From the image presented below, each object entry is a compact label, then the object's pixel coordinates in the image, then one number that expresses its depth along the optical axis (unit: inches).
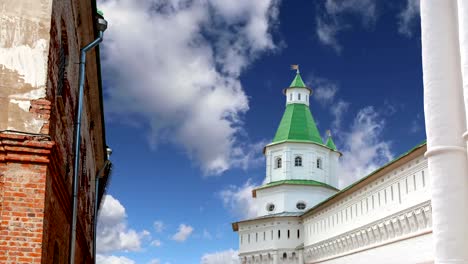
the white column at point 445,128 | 420.5
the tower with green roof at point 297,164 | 2288.4
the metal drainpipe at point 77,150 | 483.5
